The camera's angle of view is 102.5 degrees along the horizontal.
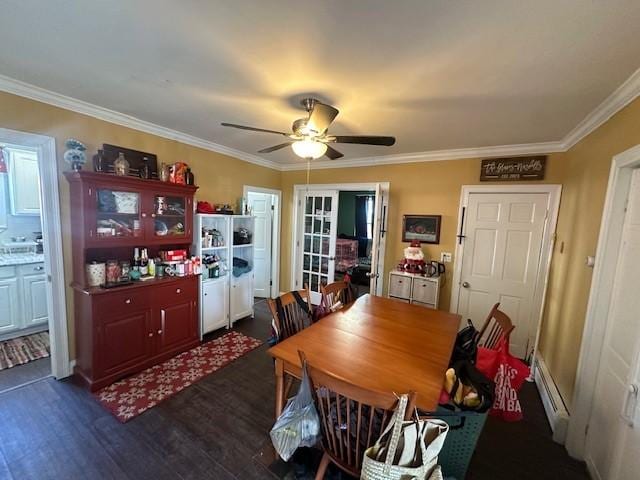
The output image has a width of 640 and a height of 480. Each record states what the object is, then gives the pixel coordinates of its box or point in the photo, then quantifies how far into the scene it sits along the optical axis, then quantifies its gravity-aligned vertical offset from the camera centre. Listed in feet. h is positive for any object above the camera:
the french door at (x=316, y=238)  13.70 -1.14
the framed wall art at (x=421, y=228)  11.02 -0.23
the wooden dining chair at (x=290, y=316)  6.43 -2.67
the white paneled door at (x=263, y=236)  15.14 -1.24
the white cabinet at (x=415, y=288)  10.15 -2.68
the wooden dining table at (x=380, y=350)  4.31 -2.65
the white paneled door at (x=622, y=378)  4.41 -2.74
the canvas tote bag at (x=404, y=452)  2.96 -2.74
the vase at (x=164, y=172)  9.11 +1.35
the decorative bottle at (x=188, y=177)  9.52 +1.27
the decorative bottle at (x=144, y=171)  8.57 +1.27
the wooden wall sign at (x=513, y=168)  9.14 +2.17
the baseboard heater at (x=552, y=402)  6.25 -4.66
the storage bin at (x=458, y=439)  3.90 -3.36
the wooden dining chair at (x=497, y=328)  5.81 -2.43
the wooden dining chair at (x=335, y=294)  8.25 -2.54
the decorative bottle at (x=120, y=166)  7.81 +1.28
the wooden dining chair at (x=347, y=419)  3.26 -3.09
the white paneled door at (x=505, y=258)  9.42 -1.19
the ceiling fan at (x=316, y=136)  5.72 +2.05
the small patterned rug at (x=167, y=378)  6.79 -5.13
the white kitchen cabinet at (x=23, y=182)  9.89 +0.84
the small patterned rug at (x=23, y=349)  8.37 -5.12
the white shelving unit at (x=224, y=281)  10.25 -2.96
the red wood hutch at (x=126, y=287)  7.25 -2.45
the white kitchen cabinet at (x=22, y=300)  9.39 -3.66
